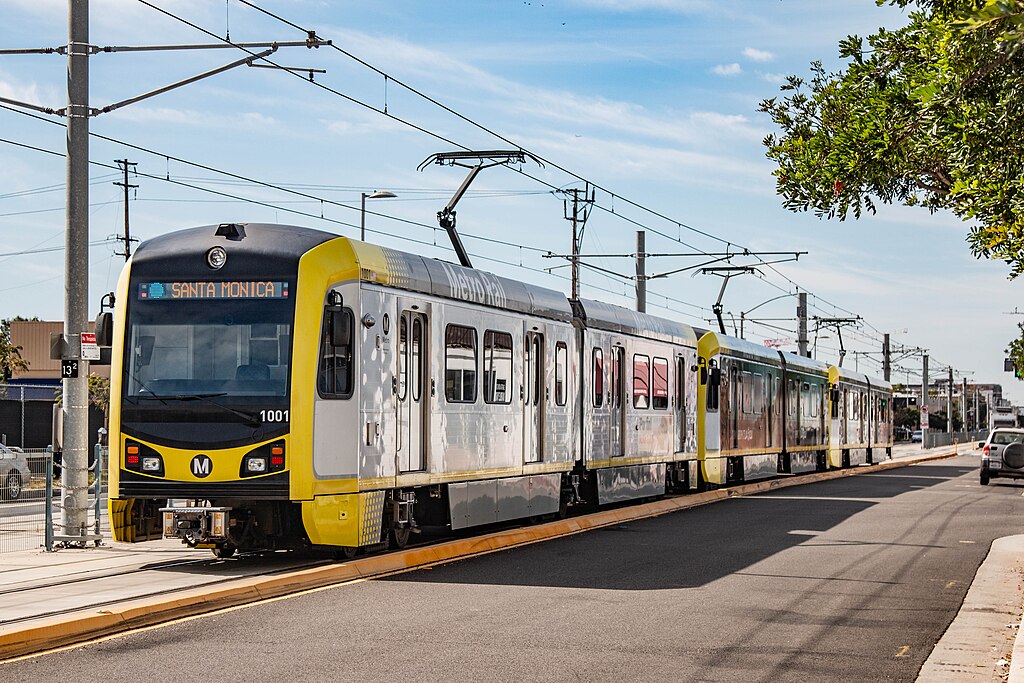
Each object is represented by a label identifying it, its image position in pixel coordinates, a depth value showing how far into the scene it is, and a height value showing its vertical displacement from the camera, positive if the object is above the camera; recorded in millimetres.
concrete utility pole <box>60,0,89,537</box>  17844 +1792
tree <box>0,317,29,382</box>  72750 +3588
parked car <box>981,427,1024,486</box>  38406 -917
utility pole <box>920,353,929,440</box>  91206 +692
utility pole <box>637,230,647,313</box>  44031 +4588
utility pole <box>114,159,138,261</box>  54781 +9817
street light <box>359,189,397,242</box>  37219 +6012
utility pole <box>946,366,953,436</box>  114375 +1107
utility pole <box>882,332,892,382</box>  96125 +4302
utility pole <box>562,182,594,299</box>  47428 +6677
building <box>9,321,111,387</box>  81312 +4776
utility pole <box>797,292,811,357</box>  65438 +4628
